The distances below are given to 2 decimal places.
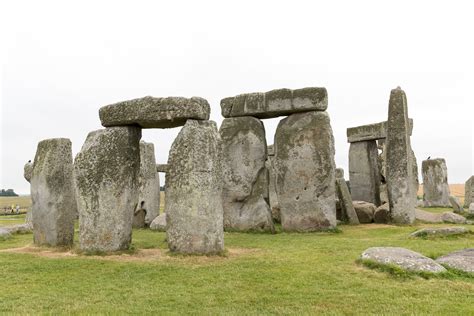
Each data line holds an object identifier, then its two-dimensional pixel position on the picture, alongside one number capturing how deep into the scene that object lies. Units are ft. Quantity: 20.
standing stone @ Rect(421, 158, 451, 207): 83.35
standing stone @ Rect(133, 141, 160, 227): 57.82
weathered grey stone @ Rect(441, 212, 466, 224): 53.57
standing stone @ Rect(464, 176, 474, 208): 79.18
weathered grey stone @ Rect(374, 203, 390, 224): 55.16
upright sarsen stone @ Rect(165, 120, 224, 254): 30.66
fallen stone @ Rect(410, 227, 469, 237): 38.17
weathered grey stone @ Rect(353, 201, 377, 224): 57.00
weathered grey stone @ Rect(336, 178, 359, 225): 55.93
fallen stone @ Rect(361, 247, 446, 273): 24.39
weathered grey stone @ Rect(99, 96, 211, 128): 31.58
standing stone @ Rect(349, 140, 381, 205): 68.39
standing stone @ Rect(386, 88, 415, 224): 52.24
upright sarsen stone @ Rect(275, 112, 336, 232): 48.24
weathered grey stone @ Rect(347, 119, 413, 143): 66.49
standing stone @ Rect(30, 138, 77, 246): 36.65
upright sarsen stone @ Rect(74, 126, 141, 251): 32.45
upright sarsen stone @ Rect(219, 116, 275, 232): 50.06
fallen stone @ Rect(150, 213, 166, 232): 52.19
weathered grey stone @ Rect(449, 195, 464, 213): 67.04
